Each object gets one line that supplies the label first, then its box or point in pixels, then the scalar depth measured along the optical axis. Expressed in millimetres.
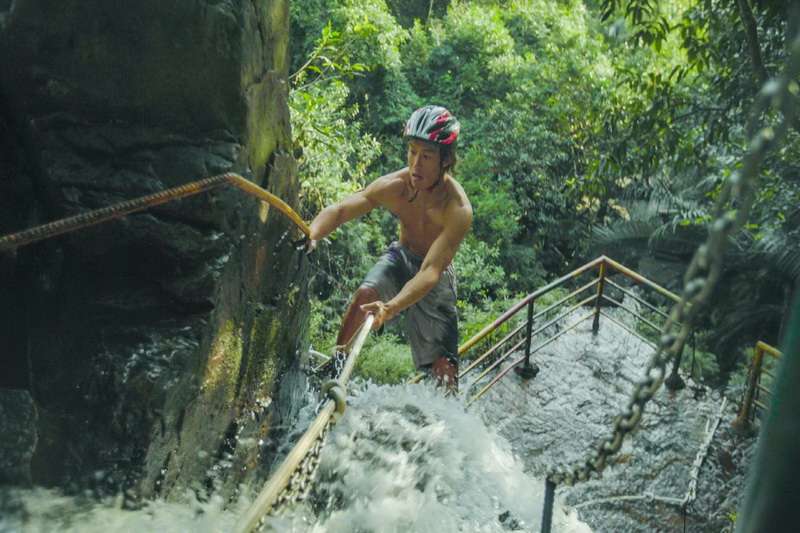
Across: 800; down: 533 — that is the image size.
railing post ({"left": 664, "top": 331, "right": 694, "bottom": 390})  6762
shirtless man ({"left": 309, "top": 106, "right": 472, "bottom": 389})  4254
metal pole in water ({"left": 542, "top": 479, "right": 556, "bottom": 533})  1873
